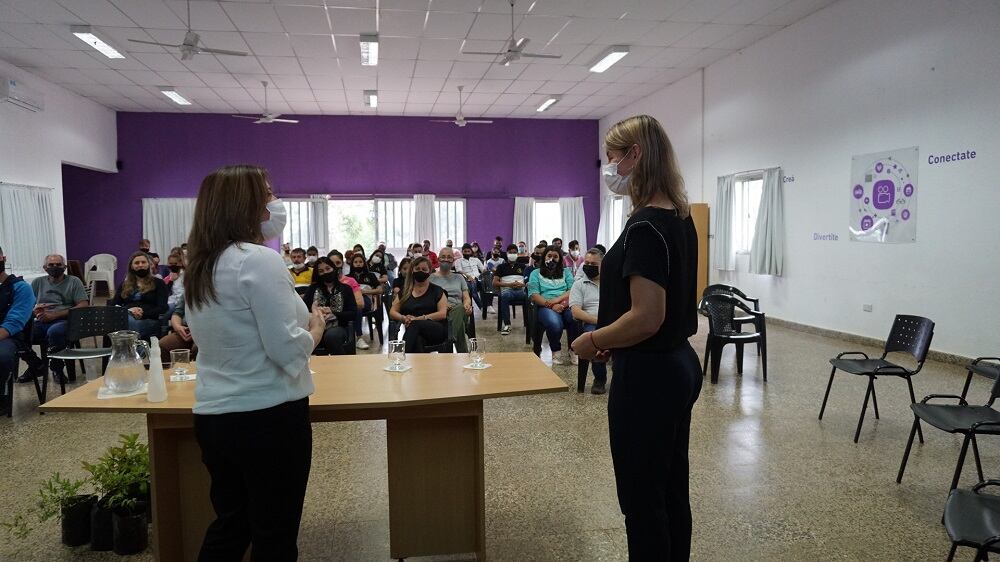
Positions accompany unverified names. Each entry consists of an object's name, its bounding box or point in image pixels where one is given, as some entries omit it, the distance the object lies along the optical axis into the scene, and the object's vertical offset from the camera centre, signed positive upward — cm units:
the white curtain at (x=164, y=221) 1335 +45
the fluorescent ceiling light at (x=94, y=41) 753 +264
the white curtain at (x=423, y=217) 1429 +53
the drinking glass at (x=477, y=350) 276 -52
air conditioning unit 881 +227
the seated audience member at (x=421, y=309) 549 -65
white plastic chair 1073 -49
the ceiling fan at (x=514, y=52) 759 +238
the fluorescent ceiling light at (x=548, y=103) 1247 +287
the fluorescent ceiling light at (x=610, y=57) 891 +278
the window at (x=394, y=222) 1429 +42
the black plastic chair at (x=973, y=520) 173 -88
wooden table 229 -86
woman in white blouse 161 -31
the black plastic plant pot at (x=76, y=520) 264 -122
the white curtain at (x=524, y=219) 1473 +48
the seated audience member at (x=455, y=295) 580 -57
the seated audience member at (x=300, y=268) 739 -36
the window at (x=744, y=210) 953 +43
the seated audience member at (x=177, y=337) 506 -83
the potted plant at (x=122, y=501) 255 -111
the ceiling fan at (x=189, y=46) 677 +221
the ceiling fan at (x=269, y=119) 1165 +238
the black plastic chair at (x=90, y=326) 501 -71
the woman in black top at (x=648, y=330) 162 -25
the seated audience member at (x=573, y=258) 1024 -33
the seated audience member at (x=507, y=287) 826 -66
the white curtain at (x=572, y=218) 1491 +50
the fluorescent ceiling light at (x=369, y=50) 820 +274
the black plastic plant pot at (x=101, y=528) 258 -123
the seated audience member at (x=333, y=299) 549 -55
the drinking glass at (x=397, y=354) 271 -52
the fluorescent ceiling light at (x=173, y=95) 1105 +280
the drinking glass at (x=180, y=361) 256 -52
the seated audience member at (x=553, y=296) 621 -61
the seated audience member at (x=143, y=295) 582 -53
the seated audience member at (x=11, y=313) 450 -54
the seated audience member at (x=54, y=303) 549 -59
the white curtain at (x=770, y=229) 853 +11
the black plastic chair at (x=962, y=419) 271 -87
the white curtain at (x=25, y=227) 889 +25
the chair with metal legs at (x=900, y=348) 376 -73
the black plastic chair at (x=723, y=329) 531 -82
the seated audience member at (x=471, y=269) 962 -50
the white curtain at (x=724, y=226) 975 +18
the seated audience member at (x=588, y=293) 534 -49
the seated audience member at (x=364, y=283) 769 -58
